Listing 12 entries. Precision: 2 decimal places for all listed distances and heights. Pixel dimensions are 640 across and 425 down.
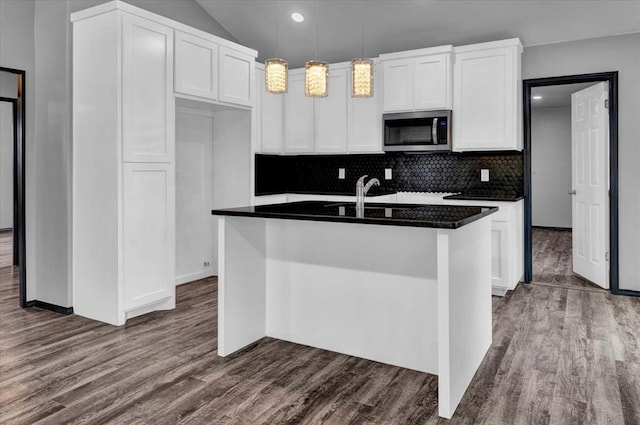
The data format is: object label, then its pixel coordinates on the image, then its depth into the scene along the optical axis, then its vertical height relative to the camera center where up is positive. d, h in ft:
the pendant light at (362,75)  8.98 +2.59
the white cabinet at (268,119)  17.88 +3.64
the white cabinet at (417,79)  15.88 +4.55
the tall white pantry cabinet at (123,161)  11.71 +1.31
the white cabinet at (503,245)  14.71 -1.08
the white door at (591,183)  15.49 +0.94
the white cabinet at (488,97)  15.12 +3.75
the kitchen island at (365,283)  7.91 -1.46
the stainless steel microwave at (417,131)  16.07 +2.80
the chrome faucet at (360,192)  10.20 +0.42
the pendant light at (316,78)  8.90 +2.53
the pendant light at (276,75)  9.21 +2.66
